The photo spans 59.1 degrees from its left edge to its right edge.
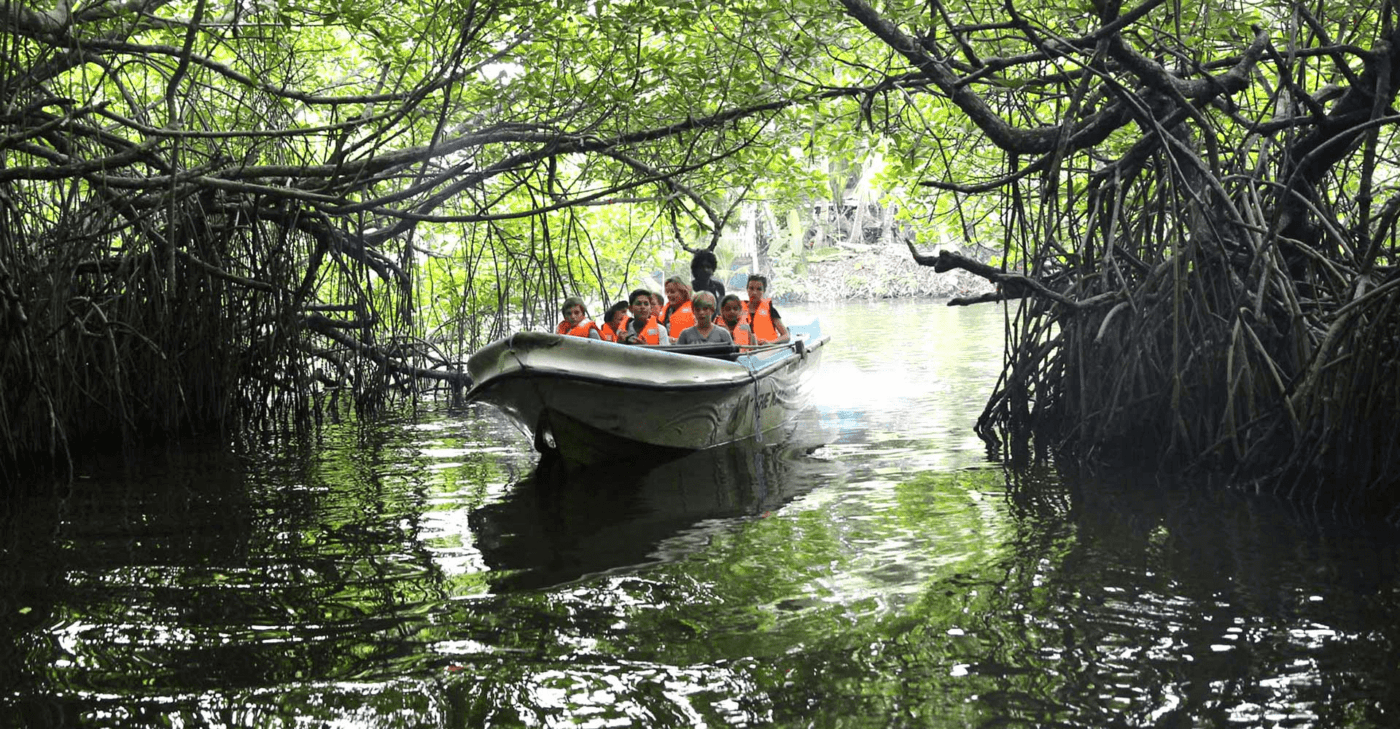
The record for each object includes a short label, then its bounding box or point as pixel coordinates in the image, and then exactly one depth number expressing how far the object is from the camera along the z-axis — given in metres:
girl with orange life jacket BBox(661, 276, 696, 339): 9.41
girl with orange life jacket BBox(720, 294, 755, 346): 9.14
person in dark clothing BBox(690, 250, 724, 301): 10.34
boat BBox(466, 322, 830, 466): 6.98
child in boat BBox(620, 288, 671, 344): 8.77
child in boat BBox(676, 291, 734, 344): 8.45
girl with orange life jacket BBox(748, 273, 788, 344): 9.96
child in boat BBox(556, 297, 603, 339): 9.39
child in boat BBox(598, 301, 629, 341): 9.12
